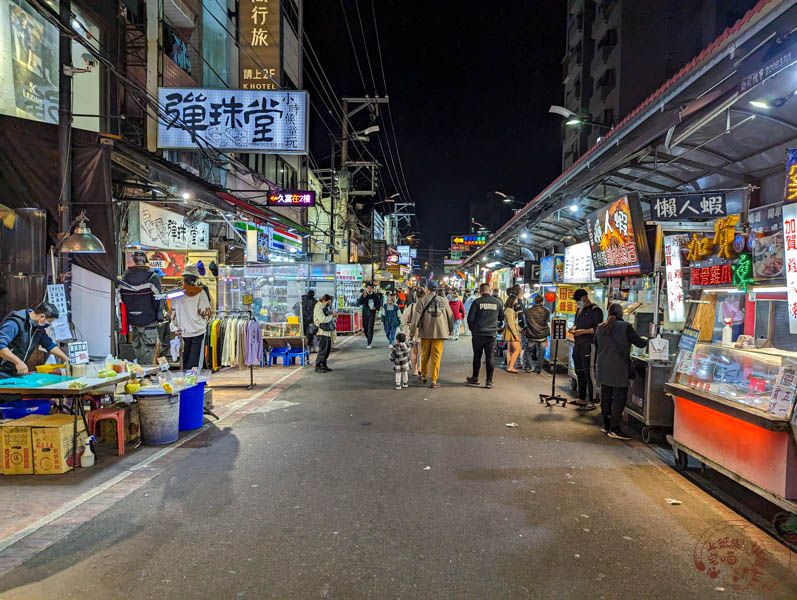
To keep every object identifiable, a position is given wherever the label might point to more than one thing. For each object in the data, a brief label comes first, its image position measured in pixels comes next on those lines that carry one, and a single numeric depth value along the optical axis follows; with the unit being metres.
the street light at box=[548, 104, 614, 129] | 15.34
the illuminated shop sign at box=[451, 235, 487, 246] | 60.42
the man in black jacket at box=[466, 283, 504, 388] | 9.65
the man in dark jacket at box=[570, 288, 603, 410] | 8.16
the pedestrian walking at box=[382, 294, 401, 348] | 16.14
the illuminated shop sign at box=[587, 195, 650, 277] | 7.21
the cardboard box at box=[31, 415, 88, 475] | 5.04
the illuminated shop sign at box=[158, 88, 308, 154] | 11.13
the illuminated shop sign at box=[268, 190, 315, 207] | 14.12
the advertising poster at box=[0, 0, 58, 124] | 8.23
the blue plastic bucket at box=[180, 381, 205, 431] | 6.67
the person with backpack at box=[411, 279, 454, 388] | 9.56
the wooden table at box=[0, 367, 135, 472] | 5.12
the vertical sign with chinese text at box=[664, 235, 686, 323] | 6.21
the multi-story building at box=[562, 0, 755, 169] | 33.00
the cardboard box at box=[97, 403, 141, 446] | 5.95
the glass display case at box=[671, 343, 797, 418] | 4.10
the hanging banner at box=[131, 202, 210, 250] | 12.11
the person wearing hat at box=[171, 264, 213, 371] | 8.33
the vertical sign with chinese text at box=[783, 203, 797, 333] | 3.96
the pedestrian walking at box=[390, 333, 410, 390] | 9.73
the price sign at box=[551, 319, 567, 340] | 9.01
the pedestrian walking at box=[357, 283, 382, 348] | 16.67
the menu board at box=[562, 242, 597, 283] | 10.85
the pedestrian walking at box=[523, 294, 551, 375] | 11.71
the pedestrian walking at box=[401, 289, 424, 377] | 10.45
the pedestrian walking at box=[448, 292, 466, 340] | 18.52
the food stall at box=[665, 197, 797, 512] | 4.05
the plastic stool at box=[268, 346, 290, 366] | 12.63
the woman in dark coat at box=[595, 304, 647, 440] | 6.48
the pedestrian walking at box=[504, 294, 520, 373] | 11.77
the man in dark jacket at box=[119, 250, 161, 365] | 8.83
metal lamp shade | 6.71
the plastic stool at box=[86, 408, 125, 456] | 5.73
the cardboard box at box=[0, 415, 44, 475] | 5.05
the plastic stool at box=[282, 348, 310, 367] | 12.66
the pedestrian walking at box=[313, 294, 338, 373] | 11.45
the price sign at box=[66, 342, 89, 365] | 5.96
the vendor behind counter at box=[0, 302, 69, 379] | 5.77
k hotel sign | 17.05
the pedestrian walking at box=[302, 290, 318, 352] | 14.92
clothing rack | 9.74
